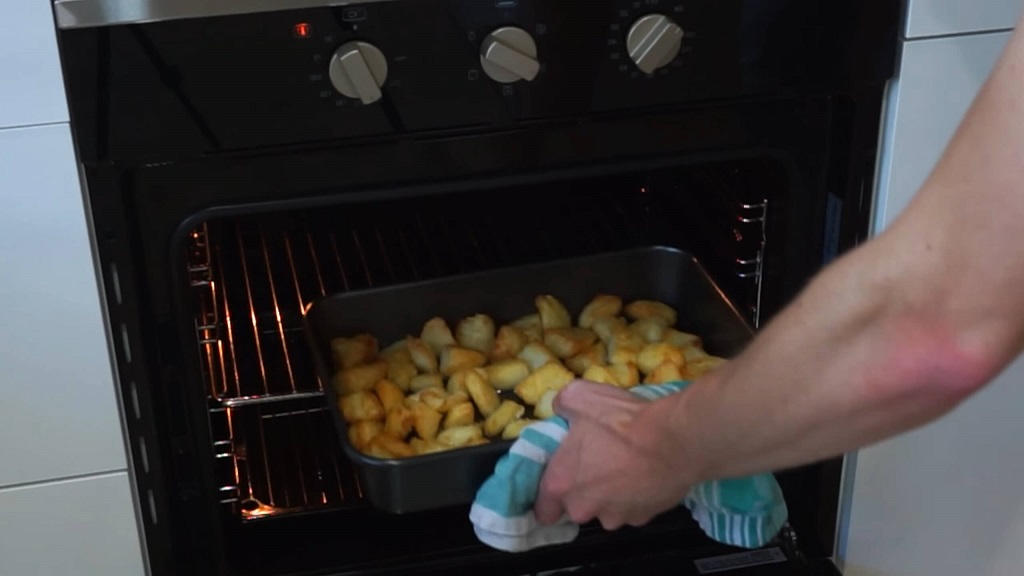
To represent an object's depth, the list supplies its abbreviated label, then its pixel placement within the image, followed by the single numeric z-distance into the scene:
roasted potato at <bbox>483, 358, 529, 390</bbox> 1.21
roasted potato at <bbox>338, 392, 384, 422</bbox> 1.16
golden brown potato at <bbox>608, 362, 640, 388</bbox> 1.18
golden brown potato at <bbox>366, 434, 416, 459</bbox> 1.12
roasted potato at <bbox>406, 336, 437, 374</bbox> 1.22
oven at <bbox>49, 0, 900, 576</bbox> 0.94
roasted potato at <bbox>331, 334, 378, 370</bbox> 1.21
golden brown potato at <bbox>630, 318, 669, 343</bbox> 1.24
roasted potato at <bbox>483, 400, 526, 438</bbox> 1.16
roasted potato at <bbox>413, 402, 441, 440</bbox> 1.17
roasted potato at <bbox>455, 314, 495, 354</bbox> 1.24
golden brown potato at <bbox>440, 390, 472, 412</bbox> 1.18
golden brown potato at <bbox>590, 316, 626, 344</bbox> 1.25
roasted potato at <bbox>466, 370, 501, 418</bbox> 1.18
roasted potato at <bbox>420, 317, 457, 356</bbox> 1.24
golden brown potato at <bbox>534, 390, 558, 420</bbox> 1.16
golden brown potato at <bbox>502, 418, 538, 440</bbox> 1.14
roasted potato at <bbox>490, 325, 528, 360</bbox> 1.24
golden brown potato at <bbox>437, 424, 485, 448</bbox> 1.15
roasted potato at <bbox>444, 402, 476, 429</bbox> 1.17
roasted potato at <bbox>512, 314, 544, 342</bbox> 1.25
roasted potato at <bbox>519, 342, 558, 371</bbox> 1.21
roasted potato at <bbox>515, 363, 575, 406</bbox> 1.18
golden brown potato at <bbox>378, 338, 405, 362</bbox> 1.24
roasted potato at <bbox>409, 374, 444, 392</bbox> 1.21
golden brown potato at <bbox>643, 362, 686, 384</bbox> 1.16
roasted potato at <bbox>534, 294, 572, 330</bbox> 1.26
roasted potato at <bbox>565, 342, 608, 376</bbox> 1.23
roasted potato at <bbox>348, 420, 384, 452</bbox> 1.13
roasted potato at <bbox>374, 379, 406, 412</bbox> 1.18
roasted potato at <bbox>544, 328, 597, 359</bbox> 1.23
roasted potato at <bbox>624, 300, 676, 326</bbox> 1.27
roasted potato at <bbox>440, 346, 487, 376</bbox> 1.21
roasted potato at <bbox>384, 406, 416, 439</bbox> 1.16
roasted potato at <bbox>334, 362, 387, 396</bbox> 1.18
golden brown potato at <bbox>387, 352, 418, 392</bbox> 1.21
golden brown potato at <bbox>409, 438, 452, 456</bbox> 1.15
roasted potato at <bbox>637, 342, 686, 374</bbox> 1.18
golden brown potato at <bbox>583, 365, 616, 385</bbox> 1.17
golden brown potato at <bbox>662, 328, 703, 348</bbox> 1.23
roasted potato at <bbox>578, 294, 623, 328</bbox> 1.27
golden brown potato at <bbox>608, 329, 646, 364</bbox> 1.21
